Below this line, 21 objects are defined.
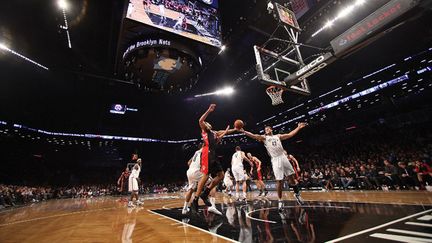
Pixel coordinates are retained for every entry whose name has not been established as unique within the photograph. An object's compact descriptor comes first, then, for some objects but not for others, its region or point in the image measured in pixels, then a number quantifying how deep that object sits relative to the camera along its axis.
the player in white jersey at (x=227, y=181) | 10.89
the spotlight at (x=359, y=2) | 7.68
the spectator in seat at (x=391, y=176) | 9.96
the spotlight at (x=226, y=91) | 18.16
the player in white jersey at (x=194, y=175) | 5.27
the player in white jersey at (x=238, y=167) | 8.48
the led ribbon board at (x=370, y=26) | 4.93
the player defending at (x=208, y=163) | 4.92
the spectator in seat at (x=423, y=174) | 8.83
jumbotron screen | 7.44
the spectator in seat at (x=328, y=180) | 12.67
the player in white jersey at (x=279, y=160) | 5.67
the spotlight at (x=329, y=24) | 9.08
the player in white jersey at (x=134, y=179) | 8.74
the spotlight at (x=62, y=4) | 9.14
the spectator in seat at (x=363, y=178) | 10.91
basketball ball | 5.19
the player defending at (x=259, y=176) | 9.30
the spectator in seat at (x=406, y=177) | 9.36
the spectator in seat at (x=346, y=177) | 11.73
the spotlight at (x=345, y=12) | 8.12
